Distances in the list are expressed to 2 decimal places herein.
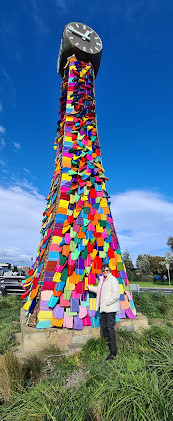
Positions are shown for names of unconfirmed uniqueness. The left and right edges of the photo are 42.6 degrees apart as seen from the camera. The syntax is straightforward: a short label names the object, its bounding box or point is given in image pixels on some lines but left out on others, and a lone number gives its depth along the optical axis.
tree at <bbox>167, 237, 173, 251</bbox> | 35.50
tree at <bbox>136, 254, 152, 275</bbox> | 43.28
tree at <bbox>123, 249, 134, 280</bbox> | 41.63
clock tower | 4.24
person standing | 3.51
